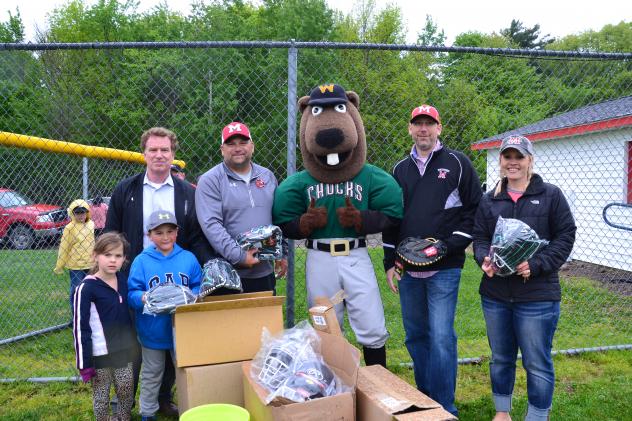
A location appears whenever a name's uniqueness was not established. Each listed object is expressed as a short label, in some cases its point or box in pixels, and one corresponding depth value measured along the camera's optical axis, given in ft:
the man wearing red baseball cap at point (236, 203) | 10.40
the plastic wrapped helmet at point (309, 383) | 7.59
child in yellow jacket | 18.83
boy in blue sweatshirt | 10.02
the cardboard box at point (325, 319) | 9.30
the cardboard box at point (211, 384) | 9.25
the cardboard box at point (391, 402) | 7.54
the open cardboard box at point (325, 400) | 7.37
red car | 23.94
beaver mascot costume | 10.55
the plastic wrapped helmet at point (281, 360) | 8.18
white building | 28.40
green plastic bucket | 8.17
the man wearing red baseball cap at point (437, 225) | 10.76
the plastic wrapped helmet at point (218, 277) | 9.71
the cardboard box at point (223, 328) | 9.24
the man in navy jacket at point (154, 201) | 10.69
